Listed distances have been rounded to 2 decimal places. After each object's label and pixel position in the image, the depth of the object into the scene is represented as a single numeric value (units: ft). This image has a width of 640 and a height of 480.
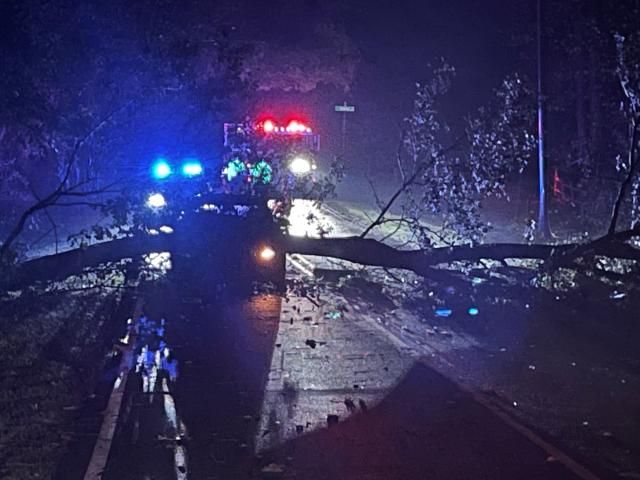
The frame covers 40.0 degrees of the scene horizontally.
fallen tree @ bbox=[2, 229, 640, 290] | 37.04
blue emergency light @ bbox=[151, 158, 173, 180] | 40.01
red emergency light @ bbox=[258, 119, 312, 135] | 43.73
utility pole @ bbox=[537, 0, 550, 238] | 60.29
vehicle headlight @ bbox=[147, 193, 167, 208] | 39.75
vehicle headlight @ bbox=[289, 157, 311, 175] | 43.80
